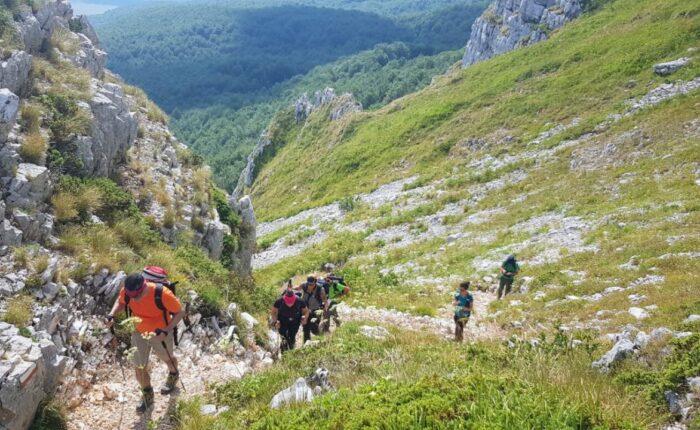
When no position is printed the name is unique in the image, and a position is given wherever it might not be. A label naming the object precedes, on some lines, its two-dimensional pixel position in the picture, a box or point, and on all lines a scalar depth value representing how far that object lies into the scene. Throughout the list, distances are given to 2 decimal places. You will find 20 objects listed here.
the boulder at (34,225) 10.80
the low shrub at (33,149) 12.45
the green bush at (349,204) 38.94
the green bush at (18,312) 8.46
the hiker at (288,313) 11.48
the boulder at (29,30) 17.33
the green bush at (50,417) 7.80
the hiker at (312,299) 12.43
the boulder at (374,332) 11.37
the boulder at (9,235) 10.18
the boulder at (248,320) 12.98
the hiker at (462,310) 13.47
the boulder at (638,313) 11.15
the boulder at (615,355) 7.21
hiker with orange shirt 8.49
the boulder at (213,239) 17.73
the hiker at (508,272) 17.14
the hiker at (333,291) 13.70
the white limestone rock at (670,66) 34.59
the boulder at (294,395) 7.17
